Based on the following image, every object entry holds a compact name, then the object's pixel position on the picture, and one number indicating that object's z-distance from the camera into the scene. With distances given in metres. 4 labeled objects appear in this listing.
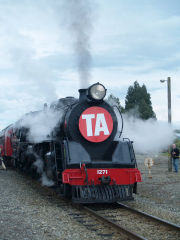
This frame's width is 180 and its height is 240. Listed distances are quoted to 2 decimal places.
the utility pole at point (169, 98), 17.00
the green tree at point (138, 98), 49.00
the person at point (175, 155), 16.02
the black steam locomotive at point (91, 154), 7.29
